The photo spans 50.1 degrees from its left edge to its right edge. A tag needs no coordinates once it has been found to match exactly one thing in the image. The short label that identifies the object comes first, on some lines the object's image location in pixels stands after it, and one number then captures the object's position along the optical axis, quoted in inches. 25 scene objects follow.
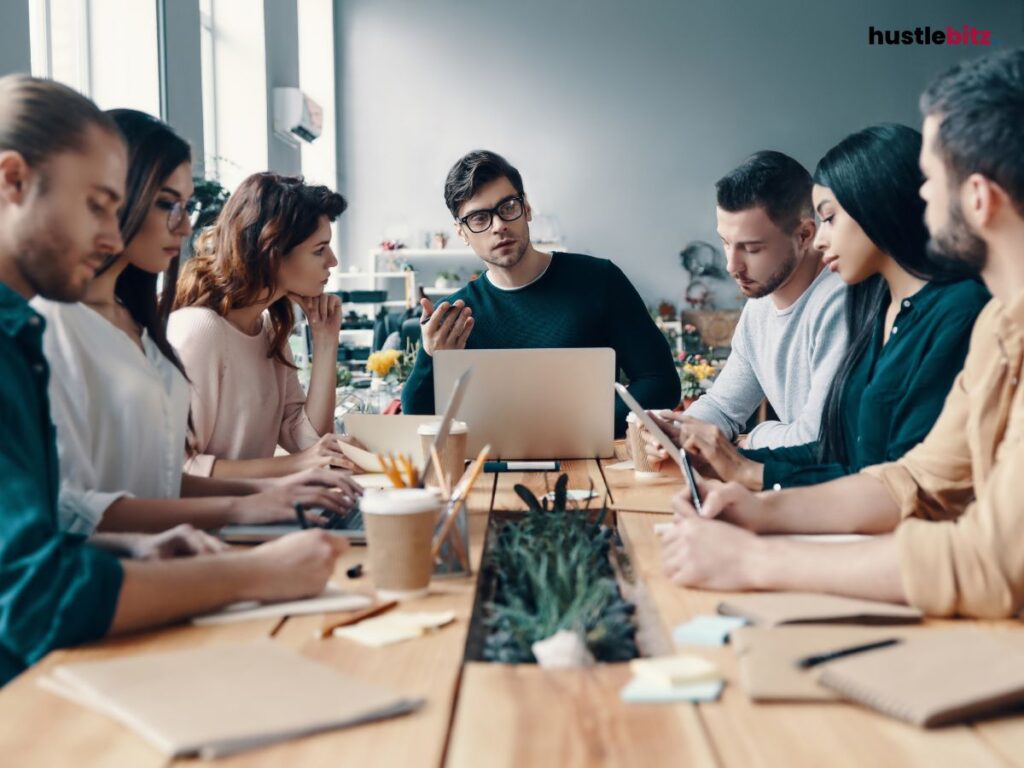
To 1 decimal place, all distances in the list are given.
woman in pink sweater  95.3
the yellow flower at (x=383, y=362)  155.3
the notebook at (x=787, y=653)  36.8
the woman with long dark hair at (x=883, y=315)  71.6
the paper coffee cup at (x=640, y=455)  82.7
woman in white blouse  60.6
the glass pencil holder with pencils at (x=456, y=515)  51.8
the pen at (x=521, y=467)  87.0
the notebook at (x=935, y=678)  34.8
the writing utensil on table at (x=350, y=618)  43.9
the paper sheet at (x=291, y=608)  45.6
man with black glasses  114.3
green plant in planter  43.7
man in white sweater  103.3
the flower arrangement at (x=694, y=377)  192.7
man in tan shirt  46.2
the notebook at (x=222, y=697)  33.0
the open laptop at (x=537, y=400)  87.4
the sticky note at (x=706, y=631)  43.0
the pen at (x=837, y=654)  38.9
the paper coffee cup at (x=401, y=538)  48.9
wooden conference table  32.5
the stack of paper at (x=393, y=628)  43.3
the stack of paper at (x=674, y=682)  37.0
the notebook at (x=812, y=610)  44.1
